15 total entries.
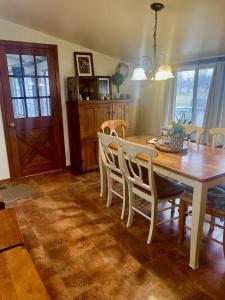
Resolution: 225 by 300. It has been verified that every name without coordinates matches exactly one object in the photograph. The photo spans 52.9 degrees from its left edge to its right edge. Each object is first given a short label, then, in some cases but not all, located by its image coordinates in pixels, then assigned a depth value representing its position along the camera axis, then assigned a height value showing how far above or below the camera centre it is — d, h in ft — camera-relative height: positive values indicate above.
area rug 10.35 -4.53
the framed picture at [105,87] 13.35 +0.38
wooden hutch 12.28 -1.28
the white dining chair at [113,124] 10.41 -1.43
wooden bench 3.50 -2.98
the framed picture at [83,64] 12.87 +1.69
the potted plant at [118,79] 13.99 +0.86
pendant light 7.19 +0.69
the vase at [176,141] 7.75 -1.63
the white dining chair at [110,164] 8.17 -2.63
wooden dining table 5.55 -2.02
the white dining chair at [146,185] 6.48 -2.93
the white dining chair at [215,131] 8.55 -1.49
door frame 11.24 -0.43
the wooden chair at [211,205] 6.08 -3.04
